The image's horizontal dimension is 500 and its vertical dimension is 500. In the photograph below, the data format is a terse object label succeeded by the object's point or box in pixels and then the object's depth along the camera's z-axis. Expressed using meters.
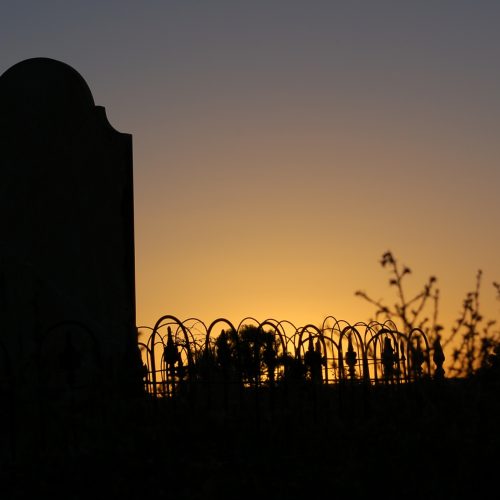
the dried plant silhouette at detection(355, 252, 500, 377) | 6.40
